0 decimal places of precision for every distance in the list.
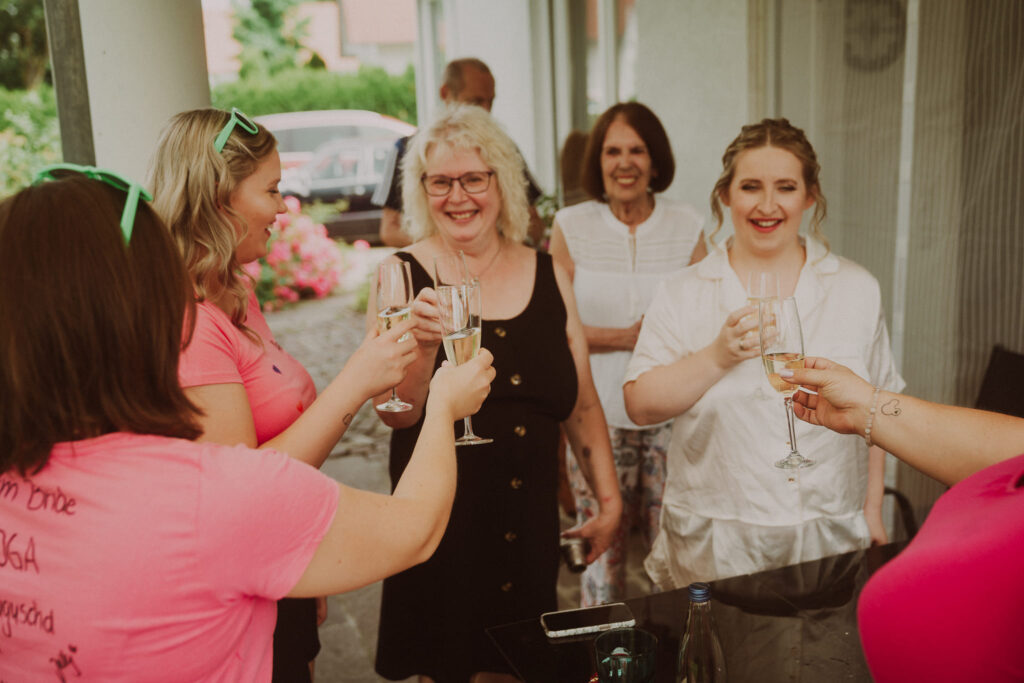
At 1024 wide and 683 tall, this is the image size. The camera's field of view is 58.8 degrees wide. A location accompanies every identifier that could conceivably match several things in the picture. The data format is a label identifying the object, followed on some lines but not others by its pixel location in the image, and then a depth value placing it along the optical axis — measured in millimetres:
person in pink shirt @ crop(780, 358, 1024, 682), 896
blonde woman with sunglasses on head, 1869
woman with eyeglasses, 2488
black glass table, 1707
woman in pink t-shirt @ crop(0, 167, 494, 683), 1164
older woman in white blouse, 3484
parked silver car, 16375
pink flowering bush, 11250
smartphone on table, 1847
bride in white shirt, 2387
